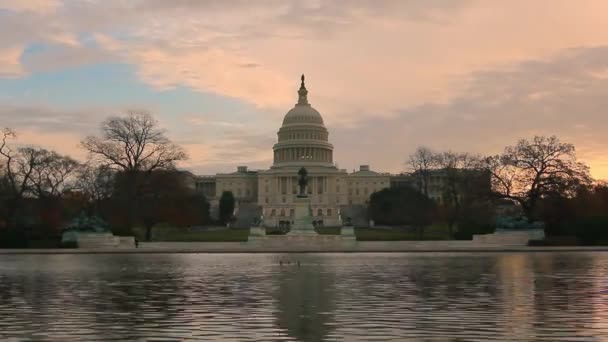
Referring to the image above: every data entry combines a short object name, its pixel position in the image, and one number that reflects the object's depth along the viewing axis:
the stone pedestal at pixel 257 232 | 59.70
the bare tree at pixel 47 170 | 68.80
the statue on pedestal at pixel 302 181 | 69.71
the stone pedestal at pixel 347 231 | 59.11
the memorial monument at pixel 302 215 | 60.34
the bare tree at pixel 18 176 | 60.66
